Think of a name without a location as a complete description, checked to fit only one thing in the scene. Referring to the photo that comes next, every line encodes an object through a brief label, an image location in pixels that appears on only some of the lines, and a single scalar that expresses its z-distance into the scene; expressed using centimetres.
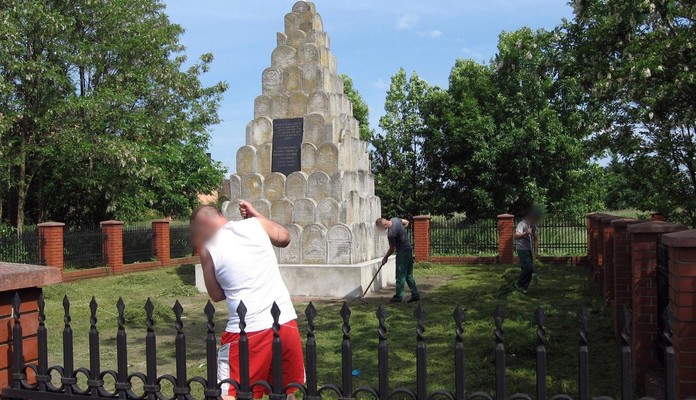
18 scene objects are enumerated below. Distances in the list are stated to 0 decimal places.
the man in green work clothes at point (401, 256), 1161
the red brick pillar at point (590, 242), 1654
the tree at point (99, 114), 2280
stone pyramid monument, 1327
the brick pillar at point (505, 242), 2078
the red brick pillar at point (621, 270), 727
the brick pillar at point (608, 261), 959
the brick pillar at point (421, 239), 2116
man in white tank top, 389
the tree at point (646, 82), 1255
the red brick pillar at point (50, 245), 1772
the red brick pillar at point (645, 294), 559
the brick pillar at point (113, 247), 1939
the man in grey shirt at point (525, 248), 1235
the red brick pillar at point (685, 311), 363
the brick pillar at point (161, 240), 2172
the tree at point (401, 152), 3319
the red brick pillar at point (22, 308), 373
